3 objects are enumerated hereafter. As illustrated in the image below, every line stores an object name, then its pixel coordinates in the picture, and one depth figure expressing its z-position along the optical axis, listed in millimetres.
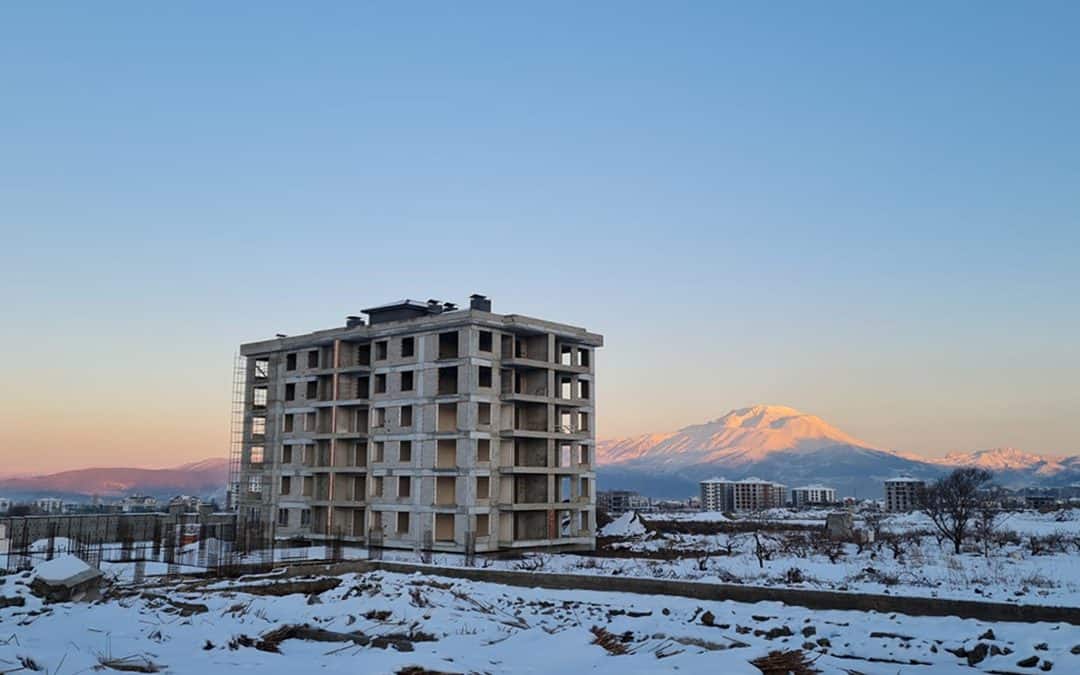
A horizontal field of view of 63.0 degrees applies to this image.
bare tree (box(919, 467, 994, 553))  41625
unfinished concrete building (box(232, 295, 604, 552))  47344
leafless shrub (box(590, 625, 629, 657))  14750
